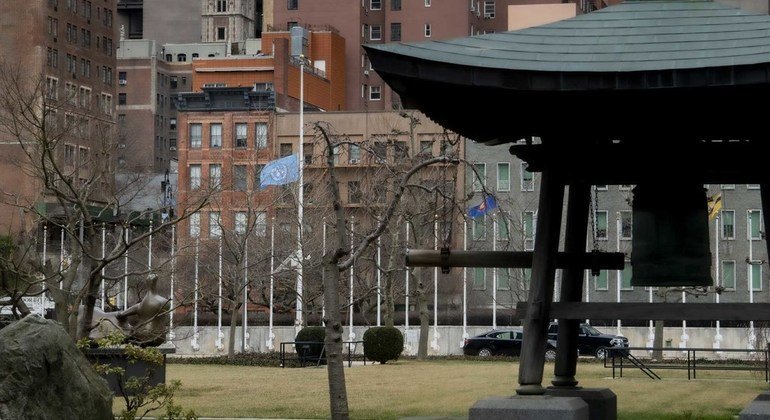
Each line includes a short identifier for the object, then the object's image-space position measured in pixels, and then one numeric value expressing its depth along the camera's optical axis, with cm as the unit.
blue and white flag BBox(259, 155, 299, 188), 5762
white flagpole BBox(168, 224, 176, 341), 6227
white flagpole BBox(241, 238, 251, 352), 5869
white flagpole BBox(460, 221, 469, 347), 6792
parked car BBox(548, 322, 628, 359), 6276
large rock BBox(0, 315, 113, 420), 1827
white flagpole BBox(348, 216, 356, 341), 5653
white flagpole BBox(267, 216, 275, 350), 6355
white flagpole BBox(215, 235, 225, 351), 6366
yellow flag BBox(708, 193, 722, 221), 5644
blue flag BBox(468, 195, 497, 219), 4822
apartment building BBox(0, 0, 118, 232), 12975
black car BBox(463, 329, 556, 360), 6406
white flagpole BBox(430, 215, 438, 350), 6881
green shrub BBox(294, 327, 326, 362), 5259
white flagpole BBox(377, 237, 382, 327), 6384
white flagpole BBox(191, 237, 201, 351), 7131
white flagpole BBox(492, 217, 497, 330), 6862
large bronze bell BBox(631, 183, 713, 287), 1753
